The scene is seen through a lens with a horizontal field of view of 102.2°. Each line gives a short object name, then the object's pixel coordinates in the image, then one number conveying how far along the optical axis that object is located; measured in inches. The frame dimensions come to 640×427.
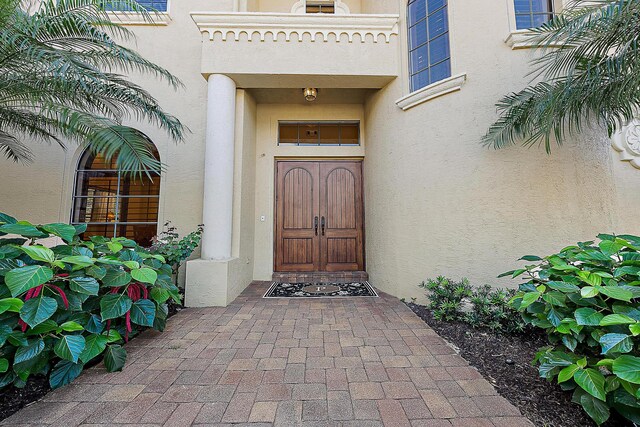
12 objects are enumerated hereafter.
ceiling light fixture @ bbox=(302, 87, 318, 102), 199.1
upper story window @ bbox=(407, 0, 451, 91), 156.8
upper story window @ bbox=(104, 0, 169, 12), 199.3
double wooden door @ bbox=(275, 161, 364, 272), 218.4
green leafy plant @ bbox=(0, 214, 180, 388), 67.3
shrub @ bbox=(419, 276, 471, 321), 125.3
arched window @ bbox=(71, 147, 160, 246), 190.7
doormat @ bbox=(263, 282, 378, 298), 171.5
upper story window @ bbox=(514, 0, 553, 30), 144.3
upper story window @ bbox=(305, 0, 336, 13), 235.8
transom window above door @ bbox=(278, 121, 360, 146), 228.2
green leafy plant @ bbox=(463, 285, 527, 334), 110.9
